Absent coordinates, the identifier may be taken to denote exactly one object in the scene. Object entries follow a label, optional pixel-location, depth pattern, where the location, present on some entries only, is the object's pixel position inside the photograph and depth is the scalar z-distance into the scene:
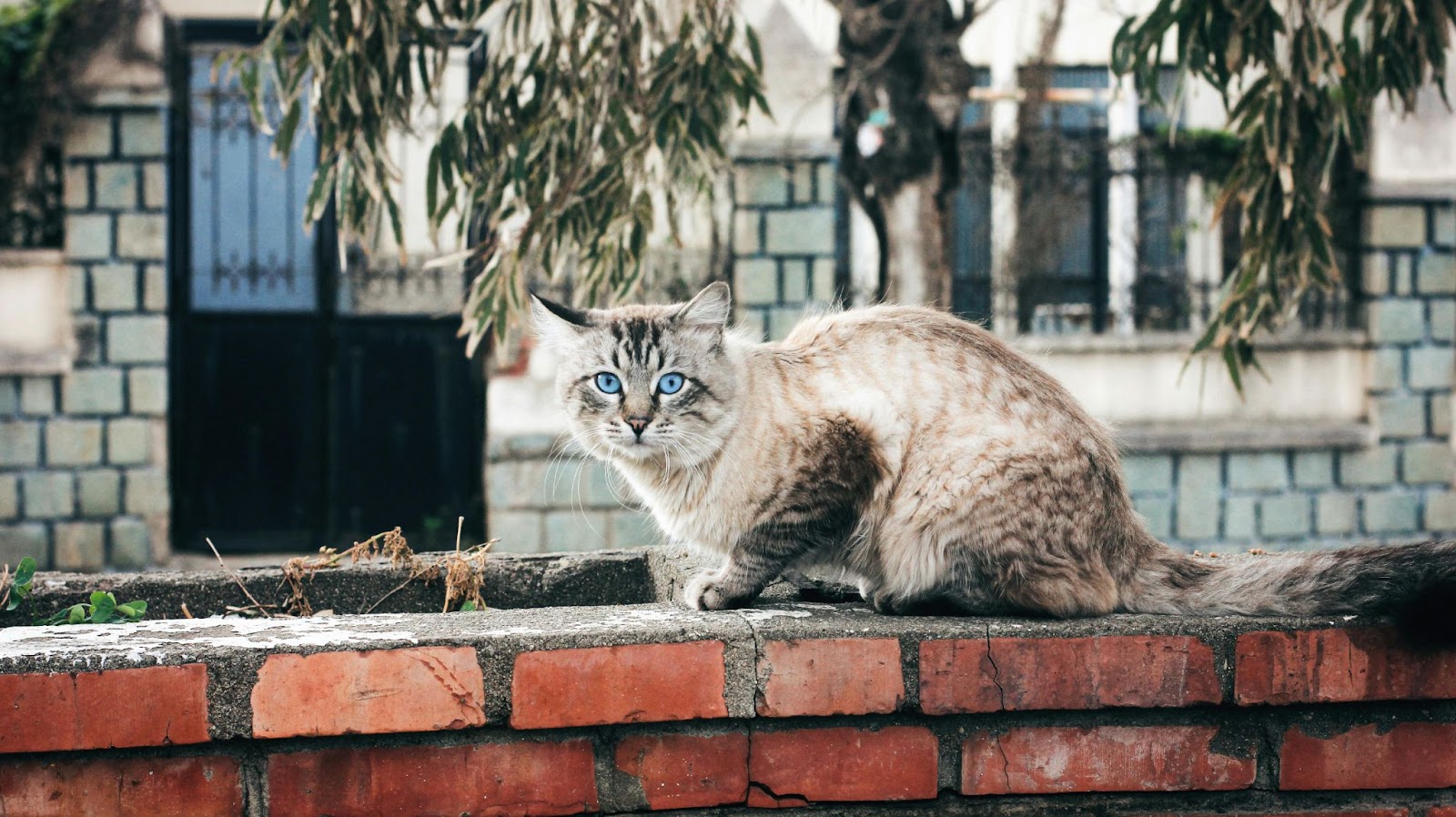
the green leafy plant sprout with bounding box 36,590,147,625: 2.34
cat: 2.20
